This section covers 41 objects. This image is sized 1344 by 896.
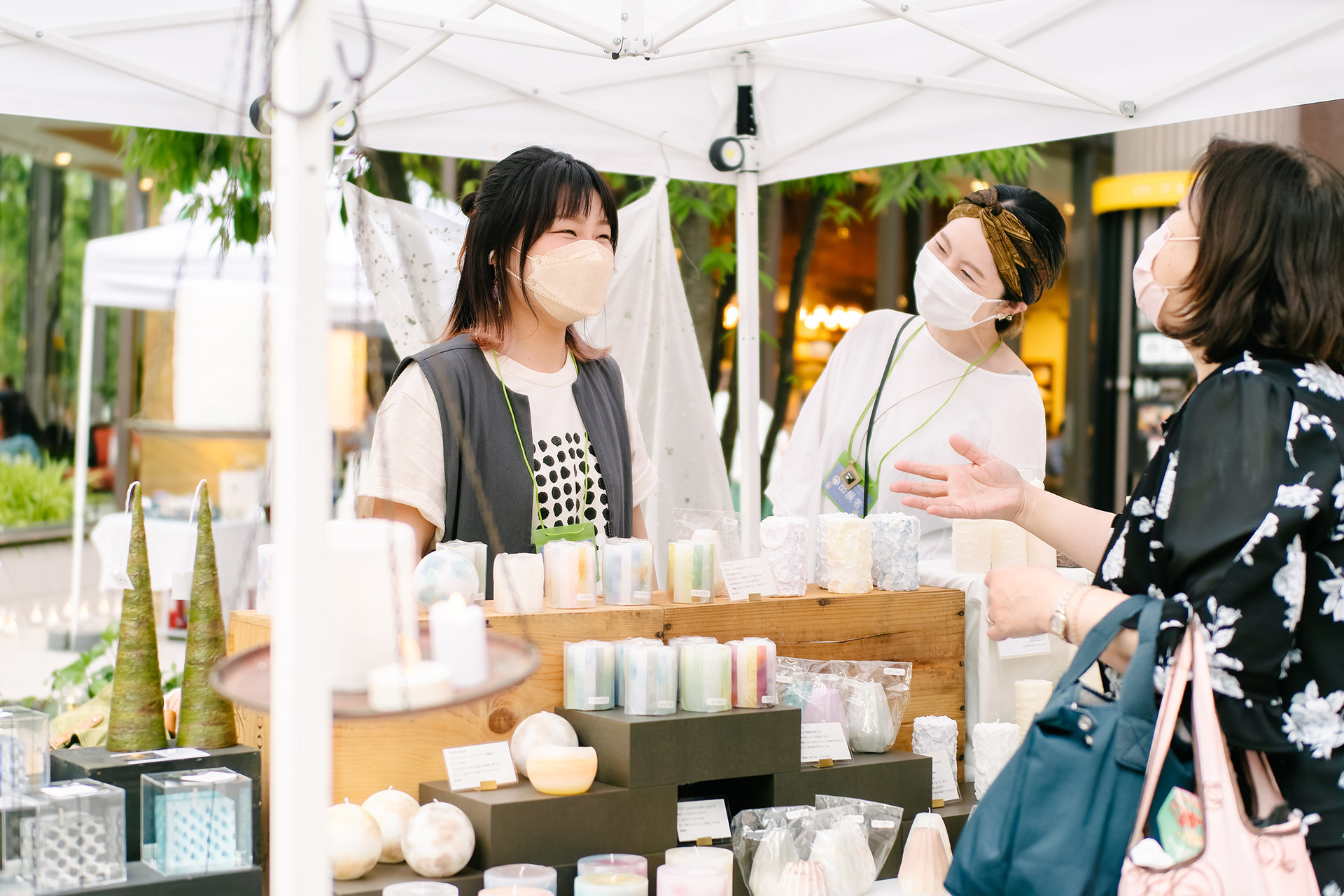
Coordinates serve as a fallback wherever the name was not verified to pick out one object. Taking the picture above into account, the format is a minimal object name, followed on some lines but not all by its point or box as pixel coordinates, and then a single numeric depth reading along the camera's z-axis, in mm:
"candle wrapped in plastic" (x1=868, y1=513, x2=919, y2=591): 2365
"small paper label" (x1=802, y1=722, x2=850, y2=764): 2006
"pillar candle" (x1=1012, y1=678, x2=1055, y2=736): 2238
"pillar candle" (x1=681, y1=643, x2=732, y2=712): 1866
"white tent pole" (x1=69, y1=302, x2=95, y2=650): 6039
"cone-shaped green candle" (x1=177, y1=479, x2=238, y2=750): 1758
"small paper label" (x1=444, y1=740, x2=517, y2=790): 1767
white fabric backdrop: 3918
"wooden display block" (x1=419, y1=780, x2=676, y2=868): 1690
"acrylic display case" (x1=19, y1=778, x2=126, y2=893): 1472
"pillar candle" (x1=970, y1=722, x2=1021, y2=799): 2166
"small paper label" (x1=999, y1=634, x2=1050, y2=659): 2375
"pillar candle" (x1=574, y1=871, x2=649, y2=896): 1628
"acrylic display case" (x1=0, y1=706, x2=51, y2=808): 1626
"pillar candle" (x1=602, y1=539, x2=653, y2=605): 2086
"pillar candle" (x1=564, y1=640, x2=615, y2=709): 1887
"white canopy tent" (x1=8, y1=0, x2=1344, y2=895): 2924
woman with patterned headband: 2951
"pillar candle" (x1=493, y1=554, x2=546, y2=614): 1964
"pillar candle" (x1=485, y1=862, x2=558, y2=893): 1607
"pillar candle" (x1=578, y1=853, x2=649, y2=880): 1666
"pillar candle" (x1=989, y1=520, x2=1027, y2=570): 2502
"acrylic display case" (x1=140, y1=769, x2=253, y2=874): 1551
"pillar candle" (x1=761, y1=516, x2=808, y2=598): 2232
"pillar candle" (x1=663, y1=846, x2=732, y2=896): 1739
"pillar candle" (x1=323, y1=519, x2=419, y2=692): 970
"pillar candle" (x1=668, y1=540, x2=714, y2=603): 2158
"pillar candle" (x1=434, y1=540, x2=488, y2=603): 1992
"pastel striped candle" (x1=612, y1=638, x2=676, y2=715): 1885
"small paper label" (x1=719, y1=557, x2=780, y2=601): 2176
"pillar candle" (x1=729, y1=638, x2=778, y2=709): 1915
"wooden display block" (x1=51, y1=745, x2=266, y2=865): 1633
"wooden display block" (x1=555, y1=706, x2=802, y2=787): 1787
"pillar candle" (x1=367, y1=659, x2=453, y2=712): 924
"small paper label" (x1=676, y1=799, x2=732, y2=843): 1865
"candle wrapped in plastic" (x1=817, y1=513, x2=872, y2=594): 2303
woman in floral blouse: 1369
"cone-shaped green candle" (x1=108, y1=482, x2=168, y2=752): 1758
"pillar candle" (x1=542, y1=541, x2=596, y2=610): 2041
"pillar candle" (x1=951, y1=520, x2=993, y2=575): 2488
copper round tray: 935
